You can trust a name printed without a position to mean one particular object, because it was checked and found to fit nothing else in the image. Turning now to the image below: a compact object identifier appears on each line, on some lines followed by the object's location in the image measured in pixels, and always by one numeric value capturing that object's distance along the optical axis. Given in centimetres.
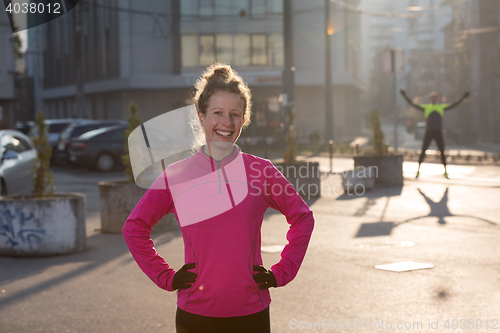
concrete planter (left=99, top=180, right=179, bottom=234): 987
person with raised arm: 1586
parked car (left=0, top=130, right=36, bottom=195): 1220
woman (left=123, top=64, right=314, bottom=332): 264
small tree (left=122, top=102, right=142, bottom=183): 970
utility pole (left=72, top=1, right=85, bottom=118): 3375
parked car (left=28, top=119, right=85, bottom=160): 2614
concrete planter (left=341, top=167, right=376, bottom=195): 1434
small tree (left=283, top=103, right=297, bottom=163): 1390
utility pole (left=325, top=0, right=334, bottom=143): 2981
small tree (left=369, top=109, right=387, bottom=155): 1576
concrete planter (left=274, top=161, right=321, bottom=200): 1350
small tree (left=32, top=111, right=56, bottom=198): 855
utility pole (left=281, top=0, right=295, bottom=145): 2172
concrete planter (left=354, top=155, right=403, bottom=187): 1527
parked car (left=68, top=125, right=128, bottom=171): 2236
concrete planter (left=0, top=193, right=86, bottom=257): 808
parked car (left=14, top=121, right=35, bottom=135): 4054
